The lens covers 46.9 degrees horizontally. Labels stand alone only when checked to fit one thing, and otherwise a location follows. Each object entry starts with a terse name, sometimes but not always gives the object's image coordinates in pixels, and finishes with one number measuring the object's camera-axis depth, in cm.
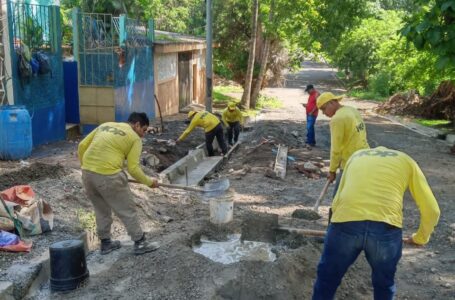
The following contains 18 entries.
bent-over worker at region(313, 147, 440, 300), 390
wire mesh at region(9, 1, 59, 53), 1092
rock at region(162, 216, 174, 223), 775
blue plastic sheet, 557
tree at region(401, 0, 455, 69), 630
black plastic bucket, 518
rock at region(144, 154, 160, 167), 1136
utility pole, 1734
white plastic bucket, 680
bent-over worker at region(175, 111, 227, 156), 1281
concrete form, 1088
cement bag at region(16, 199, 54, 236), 593
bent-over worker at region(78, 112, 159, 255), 580
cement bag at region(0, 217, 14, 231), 574
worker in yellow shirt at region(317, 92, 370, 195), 643
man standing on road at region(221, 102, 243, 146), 1564
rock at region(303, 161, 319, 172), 1206
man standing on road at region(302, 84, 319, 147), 1498
